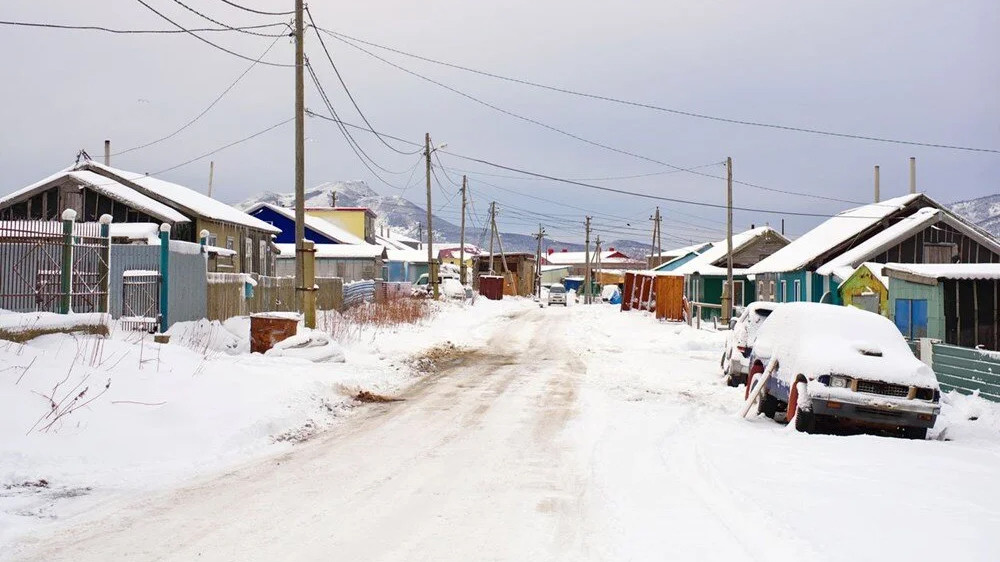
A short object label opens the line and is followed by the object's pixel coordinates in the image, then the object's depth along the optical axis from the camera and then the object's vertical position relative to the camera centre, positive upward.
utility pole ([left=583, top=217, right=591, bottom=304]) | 70.08 -0.21
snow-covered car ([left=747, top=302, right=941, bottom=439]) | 10.07 -1.29
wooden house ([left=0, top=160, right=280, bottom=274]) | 27.00 +3.05
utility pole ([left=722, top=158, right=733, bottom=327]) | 33.59 +0.29
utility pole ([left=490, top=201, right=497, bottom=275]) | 71.56 +6.14
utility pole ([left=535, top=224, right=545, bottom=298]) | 85.88 +1.05
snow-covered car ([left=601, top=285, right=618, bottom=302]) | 84.79 -0.96
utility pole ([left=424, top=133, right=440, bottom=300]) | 42.54 +1.85
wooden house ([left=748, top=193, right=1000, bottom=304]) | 28.77 +1.61
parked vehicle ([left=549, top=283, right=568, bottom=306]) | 61.44 -1.01
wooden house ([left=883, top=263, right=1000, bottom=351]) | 17.30 -0.44
